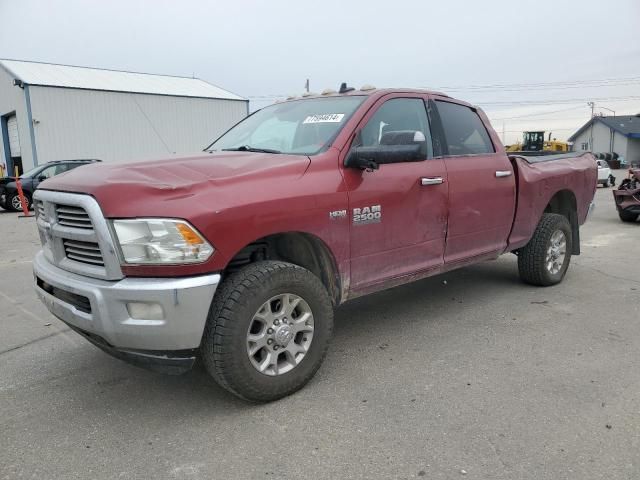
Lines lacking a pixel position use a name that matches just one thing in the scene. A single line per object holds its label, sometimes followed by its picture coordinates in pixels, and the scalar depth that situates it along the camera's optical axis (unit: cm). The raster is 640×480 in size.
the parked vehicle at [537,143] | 4034
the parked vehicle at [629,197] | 1091
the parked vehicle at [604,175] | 2278
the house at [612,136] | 5884
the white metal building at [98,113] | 2547
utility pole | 6446
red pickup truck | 268
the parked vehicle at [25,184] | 1609
